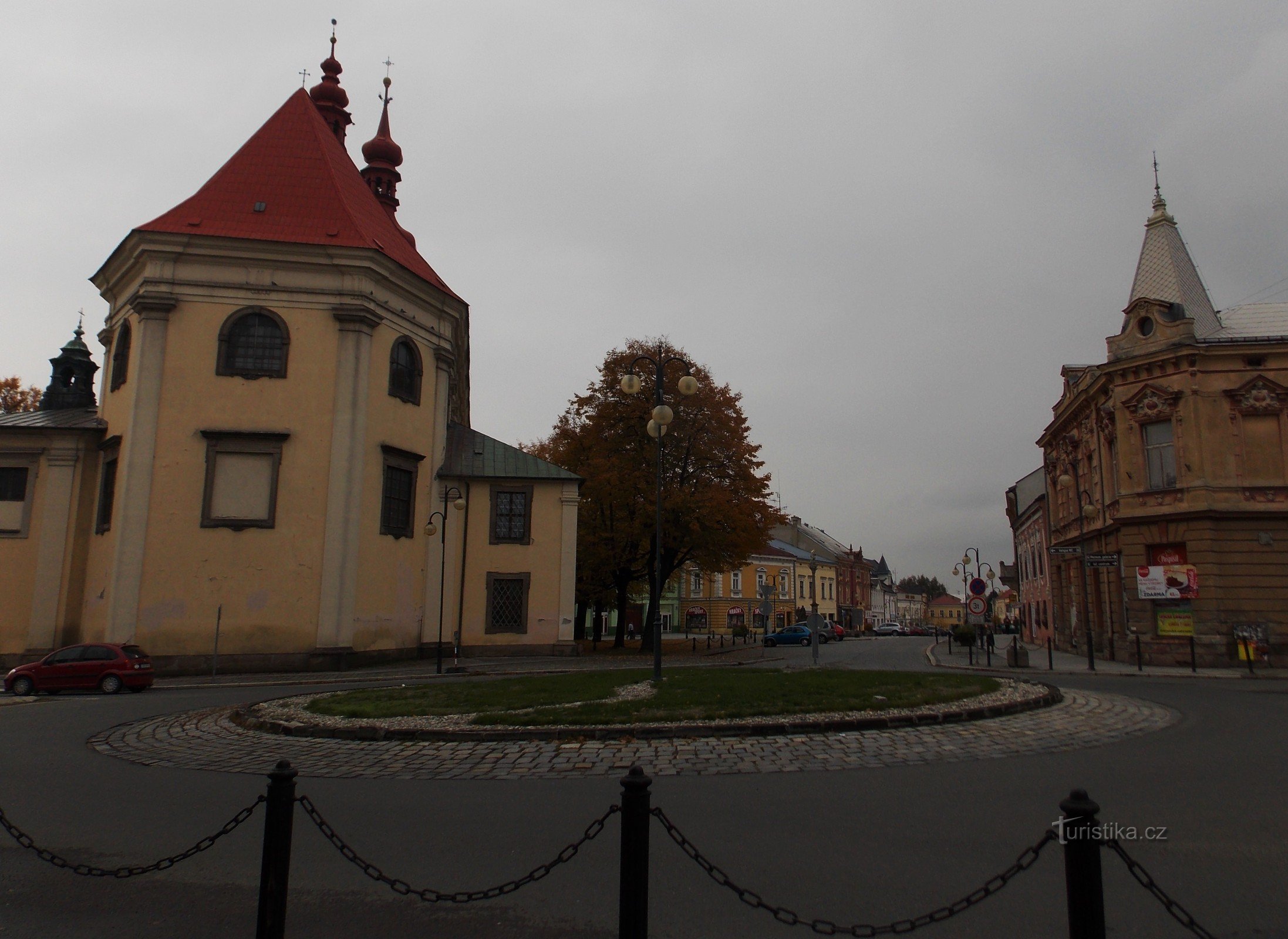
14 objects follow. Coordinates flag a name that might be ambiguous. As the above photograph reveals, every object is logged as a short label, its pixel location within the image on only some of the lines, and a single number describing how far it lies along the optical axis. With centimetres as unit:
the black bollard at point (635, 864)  395
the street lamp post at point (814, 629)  2528
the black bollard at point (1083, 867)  337
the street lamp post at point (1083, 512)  2533
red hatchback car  1972
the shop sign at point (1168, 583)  2634
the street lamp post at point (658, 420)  1579
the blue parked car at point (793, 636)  5134
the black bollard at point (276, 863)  429
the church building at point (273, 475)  2497
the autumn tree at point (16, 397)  4719
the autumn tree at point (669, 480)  3378
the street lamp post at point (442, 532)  2470
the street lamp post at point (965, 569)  4204
